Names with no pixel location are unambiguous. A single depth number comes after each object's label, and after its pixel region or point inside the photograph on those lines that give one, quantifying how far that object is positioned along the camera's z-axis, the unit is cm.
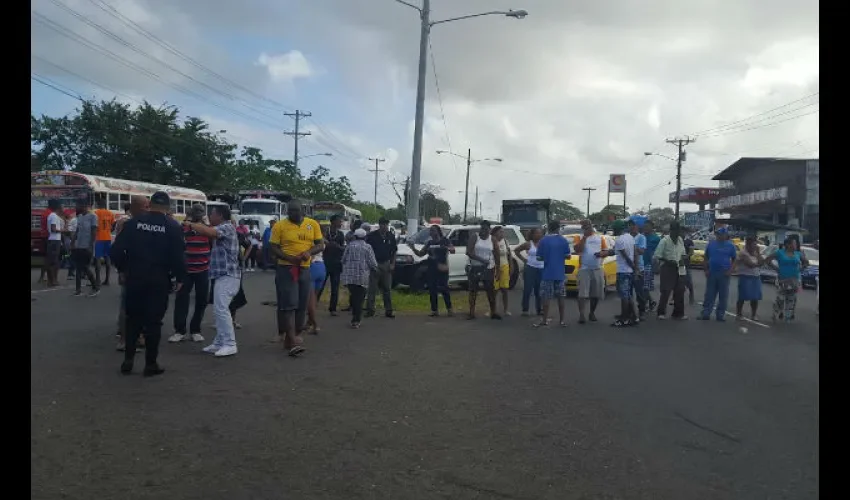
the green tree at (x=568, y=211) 13138
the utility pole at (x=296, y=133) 6150
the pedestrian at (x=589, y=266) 1212
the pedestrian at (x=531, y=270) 1341
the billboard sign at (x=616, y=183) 9419
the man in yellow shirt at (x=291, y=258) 854
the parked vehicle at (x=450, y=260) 1642
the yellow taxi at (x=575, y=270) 1670
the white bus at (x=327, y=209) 4179
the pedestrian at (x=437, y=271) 1293
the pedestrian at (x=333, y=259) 1285
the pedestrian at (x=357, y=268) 1088
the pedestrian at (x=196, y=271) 883
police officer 697
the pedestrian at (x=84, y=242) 1355
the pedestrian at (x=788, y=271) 1312
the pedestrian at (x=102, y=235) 1470
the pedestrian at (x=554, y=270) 1179
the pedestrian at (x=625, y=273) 1188
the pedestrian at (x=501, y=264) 1262
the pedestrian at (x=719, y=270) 1302
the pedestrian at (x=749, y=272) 1295
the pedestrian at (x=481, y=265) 1249
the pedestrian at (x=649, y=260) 1348
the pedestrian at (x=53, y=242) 1497
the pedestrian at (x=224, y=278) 821
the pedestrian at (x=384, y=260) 1245
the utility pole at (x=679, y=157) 5694
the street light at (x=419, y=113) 1983
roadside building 5300
